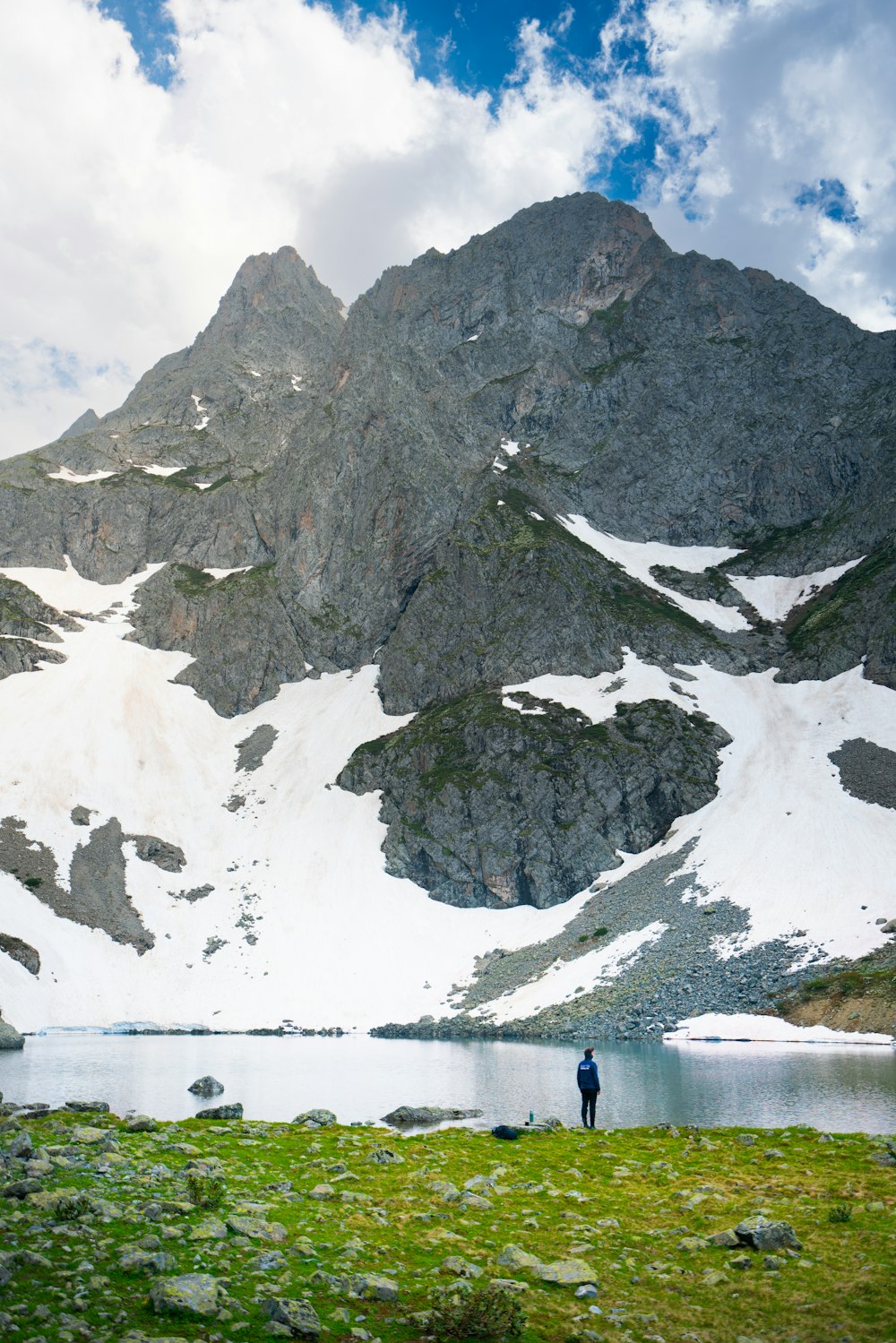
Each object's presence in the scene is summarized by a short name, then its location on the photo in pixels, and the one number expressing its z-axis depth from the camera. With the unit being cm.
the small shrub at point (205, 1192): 1514
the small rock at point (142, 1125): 2488
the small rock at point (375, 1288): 1085
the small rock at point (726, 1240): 1372
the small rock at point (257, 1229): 1334
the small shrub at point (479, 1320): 955
